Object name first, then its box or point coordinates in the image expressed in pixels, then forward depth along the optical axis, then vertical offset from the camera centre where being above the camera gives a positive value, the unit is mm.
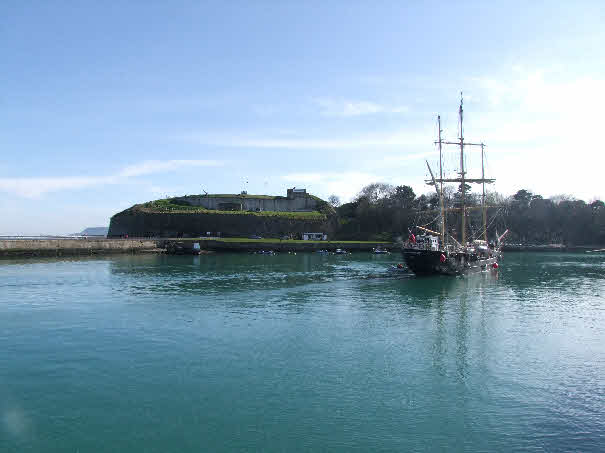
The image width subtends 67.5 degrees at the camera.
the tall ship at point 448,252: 47000 -1614
